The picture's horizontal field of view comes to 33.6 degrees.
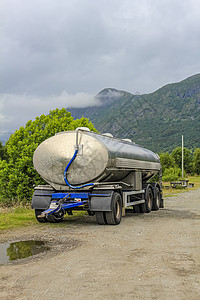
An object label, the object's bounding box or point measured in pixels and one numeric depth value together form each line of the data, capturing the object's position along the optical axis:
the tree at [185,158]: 71.06
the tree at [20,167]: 16.86
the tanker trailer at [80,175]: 10.85
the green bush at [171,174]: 44.47
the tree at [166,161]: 57.09
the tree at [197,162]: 72.68
